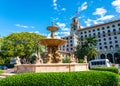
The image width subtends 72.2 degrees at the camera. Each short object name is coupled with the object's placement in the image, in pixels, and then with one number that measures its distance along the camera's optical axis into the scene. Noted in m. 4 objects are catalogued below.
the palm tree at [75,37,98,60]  35.16
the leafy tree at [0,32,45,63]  24.18
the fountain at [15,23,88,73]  8.18
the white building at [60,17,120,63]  41.66
